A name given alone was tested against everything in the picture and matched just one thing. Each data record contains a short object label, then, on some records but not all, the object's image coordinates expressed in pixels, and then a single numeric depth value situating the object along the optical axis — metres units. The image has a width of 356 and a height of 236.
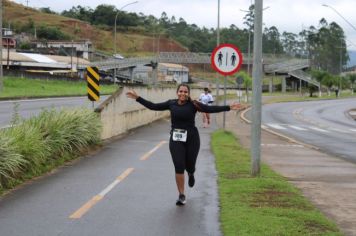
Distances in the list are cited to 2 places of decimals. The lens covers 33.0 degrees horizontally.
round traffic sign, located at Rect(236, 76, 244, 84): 44.83
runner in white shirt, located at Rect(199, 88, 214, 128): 26.80
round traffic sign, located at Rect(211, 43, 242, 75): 18.02
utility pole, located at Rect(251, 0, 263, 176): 10.60
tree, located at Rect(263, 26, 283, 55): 194.62
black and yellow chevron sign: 18.02
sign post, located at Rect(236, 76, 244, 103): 44.84
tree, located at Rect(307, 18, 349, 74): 175.75
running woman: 8.86
